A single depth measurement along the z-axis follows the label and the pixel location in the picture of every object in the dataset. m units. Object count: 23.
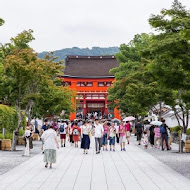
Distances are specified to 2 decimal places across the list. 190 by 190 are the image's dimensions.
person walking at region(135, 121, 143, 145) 29.25
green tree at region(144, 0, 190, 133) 16.22
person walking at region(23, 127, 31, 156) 19.48
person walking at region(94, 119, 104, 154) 20.98
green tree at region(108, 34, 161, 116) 37.11
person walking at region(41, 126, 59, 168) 14.69
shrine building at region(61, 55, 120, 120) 79.81
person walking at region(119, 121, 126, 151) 23.56
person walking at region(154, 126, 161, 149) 25.23
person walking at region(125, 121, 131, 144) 27.77
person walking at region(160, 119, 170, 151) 24.12
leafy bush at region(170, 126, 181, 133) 34.75
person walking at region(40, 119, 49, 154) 23.68
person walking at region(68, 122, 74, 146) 26.31
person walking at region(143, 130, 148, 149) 25.89
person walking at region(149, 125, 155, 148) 26.99
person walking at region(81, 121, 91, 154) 20.70
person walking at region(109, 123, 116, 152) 23.30
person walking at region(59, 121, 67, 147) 25.61
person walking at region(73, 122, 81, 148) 25.33
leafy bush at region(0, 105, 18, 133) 25.91
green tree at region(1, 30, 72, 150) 22.38
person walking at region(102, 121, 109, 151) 23.97
